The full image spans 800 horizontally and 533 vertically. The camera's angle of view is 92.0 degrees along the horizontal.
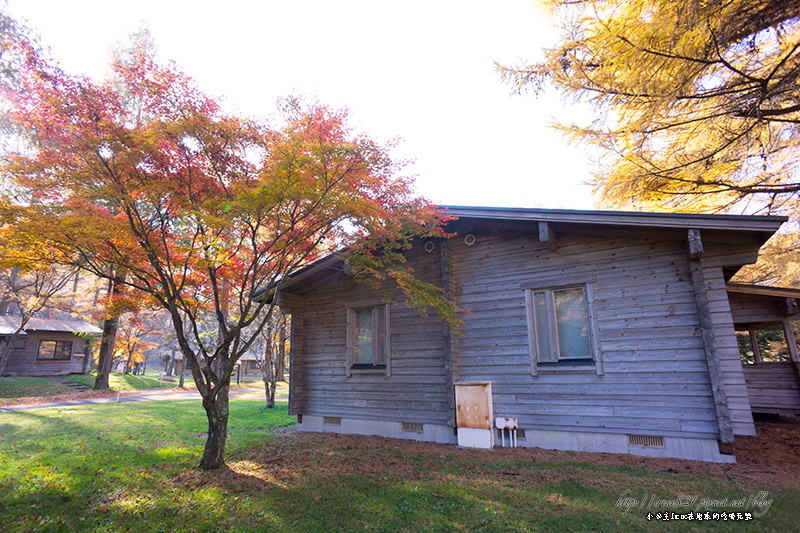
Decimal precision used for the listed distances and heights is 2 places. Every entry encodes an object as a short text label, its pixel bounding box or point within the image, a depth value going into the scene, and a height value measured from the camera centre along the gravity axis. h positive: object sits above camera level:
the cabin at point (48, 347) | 23.20 +0.54
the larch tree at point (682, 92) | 5.97 +4.58
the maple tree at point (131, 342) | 26.03 +0.81
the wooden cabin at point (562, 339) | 6.34 +0.20
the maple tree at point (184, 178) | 5.74 +2.79
